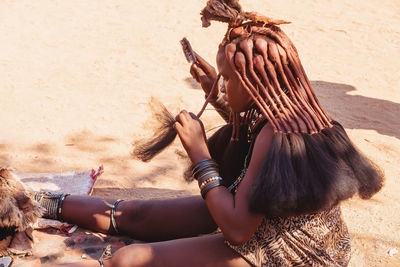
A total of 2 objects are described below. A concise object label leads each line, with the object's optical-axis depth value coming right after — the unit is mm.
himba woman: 2263
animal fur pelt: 2717
